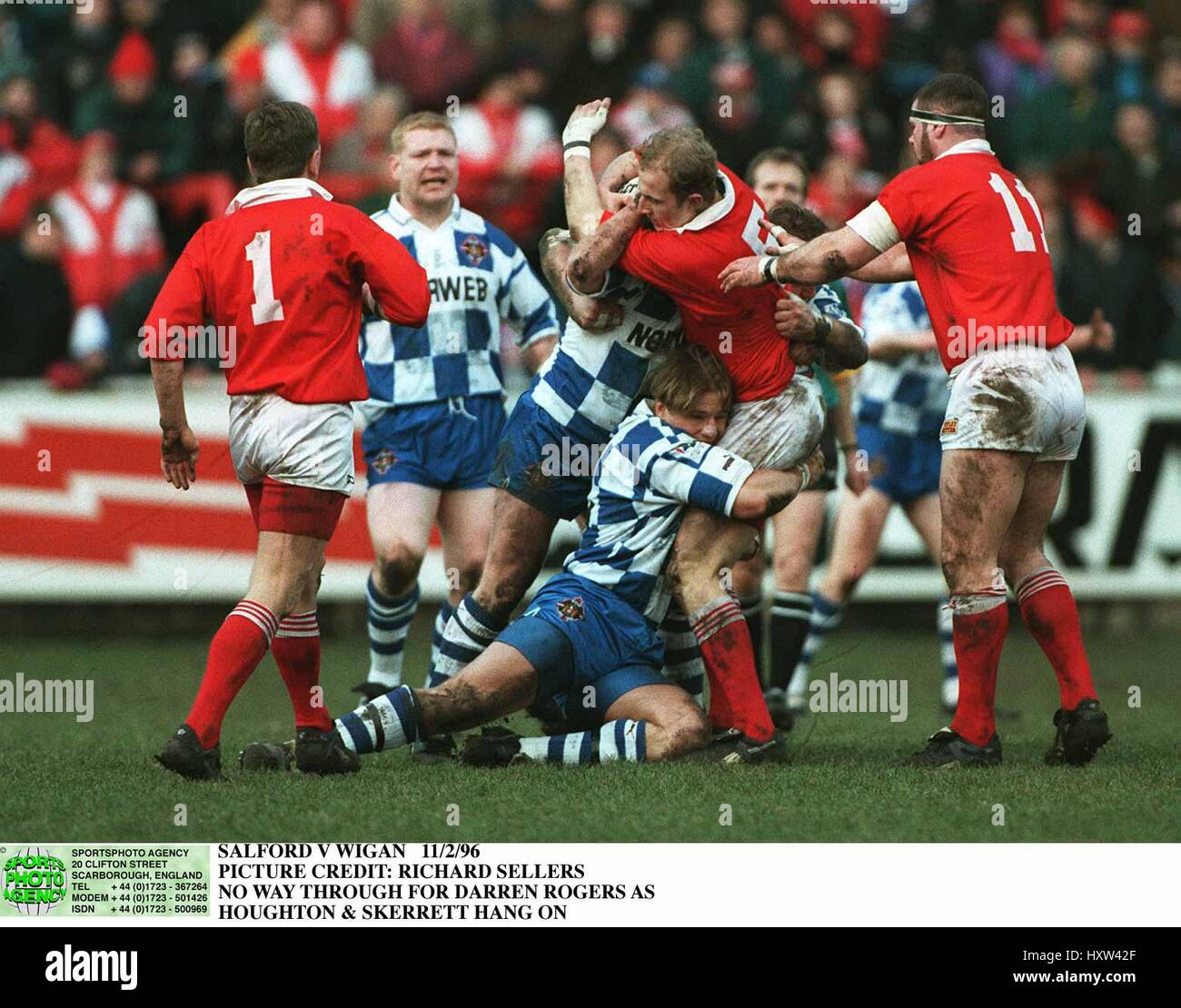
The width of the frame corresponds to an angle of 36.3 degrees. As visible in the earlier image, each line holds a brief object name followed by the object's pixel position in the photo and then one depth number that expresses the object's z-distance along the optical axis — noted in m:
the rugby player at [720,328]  6.21
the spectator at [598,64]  13.56
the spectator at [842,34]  14.12
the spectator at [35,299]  11.50
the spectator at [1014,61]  14.32
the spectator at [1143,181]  13.50
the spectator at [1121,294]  12.36
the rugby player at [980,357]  6.16
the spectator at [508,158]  12.34
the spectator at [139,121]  12.76
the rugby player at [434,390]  7.43
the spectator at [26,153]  12.47
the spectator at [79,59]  13.13
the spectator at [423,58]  13.41
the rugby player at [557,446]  6.62
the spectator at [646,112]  12.80
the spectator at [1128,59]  14.56
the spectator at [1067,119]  13.97
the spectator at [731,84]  13.20
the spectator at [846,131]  13.21
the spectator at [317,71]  12.81
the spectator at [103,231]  12.26
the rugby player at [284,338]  5.98
